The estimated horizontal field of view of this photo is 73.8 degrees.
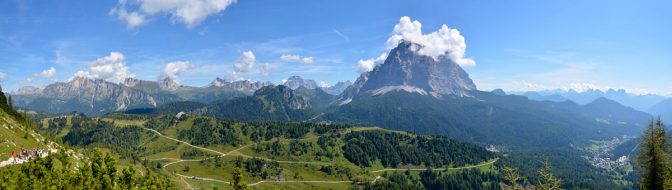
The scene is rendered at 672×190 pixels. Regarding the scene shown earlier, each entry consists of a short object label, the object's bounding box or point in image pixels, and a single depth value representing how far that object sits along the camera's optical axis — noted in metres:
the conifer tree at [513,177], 47.72
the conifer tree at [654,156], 85.69
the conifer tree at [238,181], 64.25
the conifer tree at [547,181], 48.50
